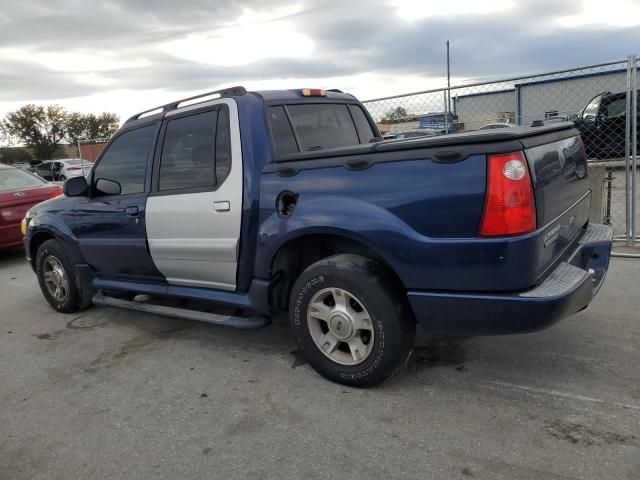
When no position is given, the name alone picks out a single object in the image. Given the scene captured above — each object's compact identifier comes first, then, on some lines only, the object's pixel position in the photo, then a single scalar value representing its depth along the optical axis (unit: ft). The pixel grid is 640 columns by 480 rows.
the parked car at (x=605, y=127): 39.70
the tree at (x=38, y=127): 149.18
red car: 25.31
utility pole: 22.84
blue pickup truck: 8.74
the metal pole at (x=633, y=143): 18.13
